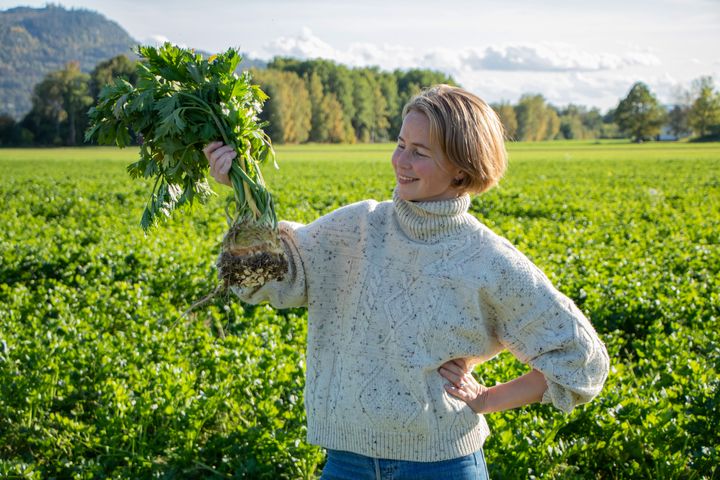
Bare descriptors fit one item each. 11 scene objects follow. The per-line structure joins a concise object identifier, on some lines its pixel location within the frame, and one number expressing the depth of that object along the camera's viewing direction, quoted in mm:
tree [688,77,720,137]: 87750
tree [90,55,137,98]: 73500
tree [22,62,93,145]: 78188
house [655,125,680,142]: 105719
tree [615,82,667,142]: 98000
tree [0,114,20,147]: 76375
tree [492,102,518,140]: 115619
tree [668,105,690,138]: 97312
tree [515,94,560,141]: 128750
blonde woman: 2061
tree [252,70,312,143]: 80188
